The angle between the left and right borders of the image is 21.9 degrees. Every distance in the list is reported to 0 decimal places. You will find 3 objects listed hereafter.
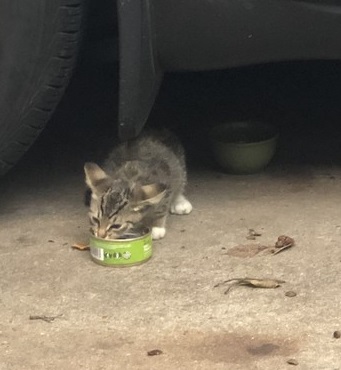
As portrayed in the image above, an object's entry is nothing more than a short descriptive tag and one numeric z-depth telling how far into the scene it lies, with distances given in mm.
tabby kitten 2633
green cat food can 2496
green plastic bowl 3162
